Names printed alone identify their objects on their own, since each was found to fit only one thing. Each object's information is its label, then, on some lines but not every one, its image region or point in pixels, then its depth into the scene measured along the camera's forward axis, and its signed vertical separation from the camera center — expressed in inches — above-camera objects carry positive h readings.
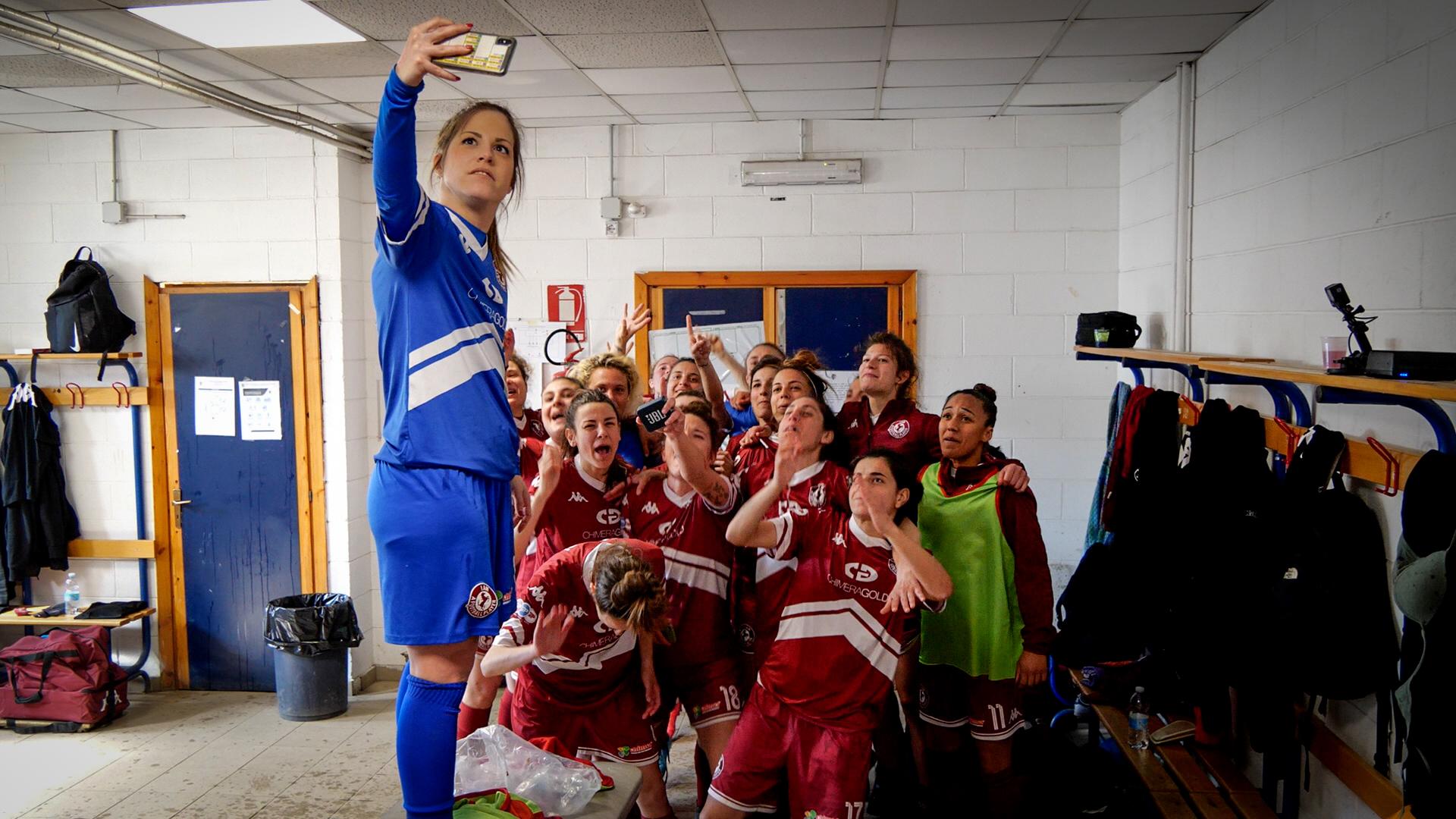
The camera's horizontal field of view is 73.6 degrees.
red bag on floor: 176.2 -59.2
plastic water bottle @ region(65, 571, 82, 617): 192.1 -47.6
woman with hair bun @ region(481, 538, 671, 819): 98.0 -32.5
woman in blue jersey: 67.9 -7.7
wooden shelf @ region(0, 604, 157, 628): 187.9 -50.0
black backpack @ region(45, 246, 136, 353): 188.1 +9.3
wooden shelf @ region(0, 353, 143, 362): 188.9 +1.0
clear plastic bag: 86.0 -37.7
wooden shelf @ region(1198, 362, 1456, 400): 64.5 -2.5
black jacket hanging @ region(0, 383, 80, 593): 192.4 -25.2
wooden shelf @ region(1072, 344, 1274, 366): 118.8 -0.6
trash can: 181.2 -55.7
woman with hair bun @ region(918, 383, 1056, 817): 114.0 -31.2
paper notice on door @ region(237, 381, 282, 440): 197.3 -9.5
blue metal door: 196.4 -27.9
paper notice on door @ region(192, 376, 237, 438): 198.1 -8.6
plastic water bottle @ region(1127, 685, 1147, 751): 127.3 -49.5
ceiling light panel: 125.7 +45.5
